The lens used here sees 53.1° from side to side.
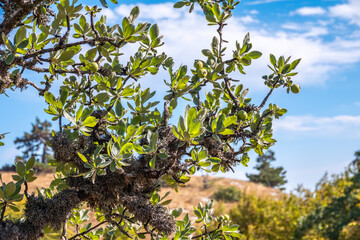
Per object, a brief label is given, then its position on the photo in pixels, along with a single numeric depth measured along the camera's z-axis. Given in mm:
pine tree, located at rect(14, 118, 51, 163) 25344
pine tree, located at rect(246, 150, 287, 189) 31953
